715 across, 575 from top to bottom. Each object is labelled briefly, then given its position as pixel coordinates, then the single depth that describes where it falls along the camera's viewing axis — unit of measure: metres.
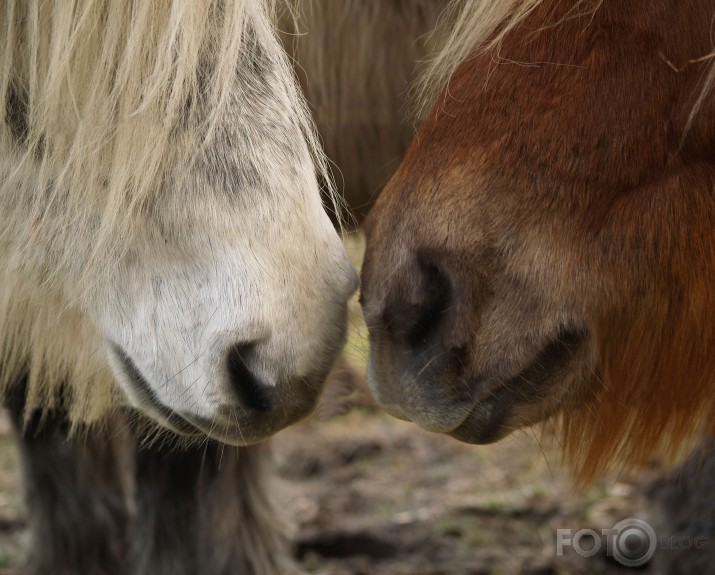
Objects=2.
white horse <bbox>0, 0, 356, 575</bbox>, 2.88
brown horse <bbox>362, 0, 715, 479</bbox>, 2.90
